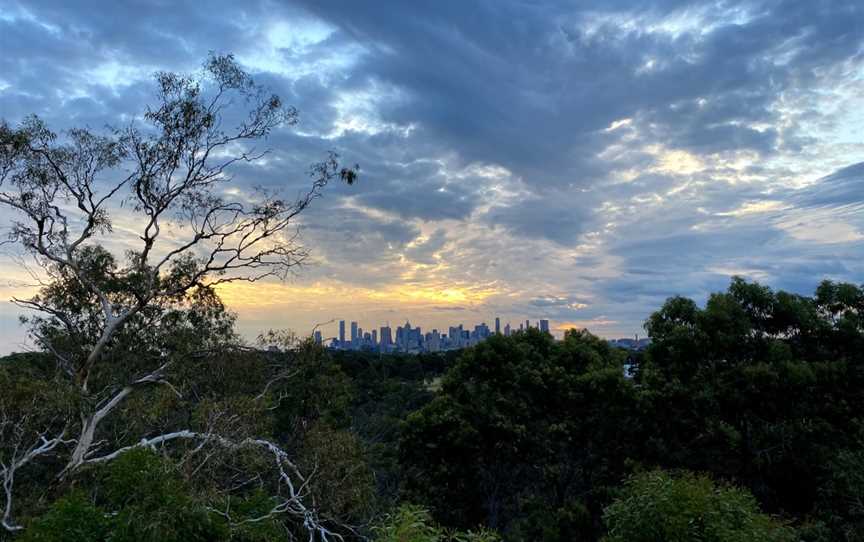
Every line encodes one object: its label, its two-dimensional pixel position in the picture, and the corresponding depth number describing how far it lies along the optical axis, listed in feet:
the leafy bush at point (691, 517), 30.17
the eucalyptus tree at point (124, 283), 45.37
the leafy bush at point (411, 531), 19.43
